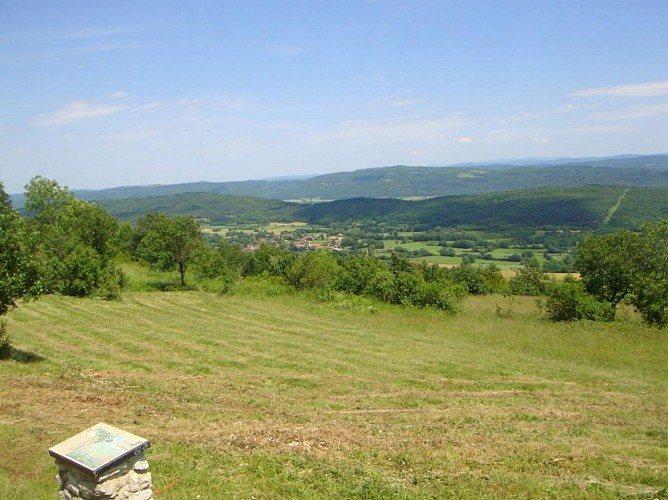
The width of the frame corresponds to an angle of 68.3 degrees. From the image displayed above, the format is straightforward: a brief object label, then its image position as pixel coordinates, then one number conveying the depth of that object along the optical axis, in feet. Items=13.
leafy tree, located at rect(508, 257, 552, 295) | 160.05
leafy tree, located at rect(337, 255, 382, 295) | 126.11
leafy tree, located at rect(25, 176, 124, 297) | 109.70
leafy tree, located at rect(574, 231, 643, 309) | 107.14
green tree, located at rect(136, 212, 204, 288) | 123.34
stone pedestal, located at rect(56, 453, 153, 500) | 19.66
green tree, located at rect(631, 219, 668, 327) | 94.73
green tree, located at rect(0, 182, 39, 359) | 49.49
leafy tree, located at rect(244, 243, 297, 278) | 156.75
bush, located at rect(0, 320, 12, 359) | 54.34
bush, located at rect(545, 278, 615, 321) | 100.43
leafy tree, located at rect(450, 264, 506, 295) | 160.97
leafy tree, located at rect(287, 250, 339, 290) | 134.00
